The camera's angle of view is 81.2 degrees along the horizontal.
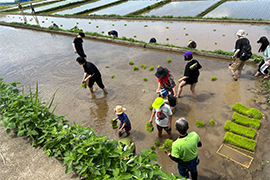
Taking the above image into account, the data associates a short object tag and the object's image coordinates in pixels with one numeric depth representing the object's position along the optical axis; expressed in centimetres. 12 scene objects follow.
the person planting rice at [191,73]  469
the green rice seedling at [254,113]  453
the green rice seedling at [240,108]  480
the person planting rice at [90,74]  540
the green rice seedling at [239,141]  379
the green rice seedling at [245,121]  431
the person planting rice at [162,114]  357
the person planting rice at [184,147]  258
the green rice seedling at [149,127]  446
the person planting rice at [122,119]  392
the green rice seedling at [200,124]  460
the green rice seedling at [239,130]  408
